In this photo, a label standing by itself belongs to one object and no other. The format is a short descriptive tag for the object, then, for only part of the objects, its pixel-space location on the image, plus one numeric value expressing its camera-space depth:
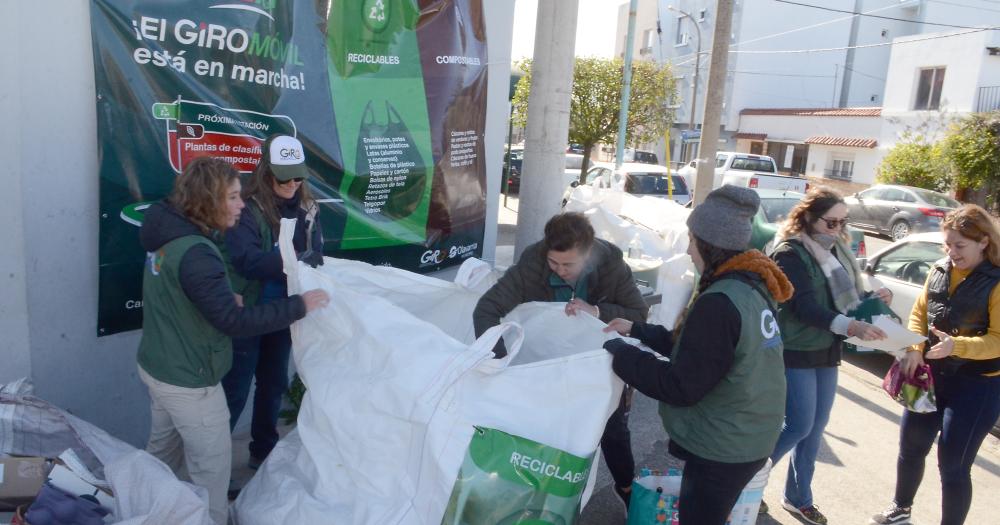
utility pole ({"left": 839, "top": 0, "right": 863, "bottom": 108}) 34.00
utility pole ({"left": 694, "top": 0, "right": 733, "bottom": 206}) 9.12
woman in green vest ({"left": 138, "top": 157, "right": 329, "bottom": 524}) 2.48
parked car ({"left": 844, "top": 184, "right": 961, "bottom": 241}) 16.42
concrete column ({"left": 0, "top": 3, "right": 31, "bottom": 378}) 2.86
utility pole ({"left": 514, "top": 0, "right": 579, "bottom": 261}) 4.71
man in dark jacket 3.00
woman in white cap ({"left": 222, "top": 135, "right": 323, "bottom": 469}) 3.12
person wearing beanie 2.21
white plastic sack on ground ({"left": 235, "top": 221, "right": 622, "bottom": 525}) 2.37
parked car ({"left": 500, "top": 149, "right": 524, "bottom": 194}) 21.62
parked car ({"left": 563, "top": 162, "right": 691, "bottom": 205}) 15.41
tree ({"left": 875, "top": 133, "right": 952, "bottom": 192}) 18.84
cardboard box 2.24
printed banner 3.26
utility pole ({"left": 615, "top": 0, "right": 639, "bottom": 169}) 14.80
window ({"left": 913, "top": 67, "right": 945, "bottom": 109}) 23.45
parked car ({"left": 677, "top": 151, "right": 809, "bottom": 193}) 18.44
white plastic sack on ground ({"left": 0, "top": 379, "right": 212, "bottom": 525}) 2.26
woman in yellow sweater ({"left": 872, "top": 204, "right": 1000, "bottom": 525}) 3.20
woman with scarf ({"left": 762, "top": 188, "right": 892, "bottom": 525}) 3.29
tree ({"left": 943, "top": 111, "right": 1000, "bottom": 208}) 17.09
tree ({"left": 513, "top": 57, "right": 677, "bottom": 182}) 17.92
